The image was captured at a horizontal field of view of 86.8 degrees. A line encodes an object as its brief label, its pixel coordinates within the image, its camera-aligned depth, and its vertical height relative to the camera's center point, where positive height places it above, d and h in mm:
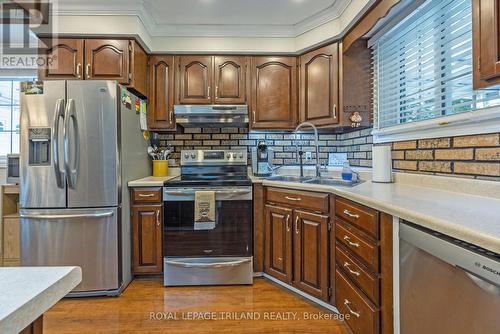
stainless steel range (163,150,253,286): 2285 -636
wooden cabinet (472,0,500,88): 969 +460
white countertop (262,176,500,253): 752 -180
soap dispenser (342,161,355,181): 2279 -85
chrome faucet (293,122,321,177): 2454 +207
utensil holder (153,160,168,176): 2812 -33
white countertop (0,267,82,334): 370 -208
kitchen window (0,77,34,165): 3064 +599
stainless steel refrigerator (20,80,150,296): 2049 -119
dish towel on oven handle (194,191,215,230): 2268 -396
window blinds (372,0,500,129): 1437 +642
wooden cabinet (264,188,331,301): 1868 -632
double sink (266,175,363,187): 2091 -149
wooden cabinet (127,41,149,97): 2439 +906
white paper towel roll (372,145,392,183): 1927 +1
